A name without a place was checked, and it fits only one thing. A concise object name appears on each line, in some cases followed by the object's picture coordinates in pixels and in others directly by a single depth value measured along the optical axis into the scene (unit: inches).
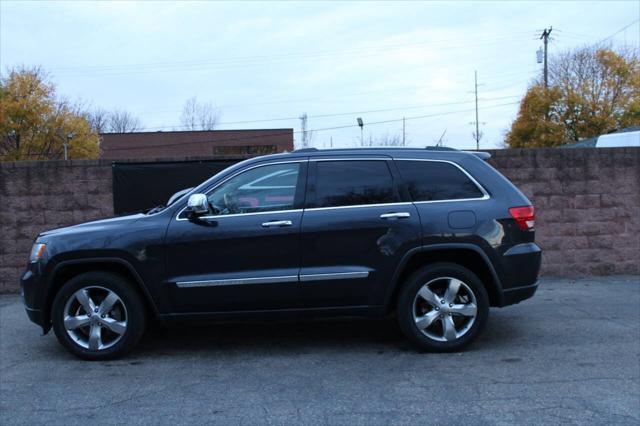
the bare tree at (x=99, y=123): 2182.0
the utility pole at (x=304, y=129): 1808.6
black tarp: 352.8
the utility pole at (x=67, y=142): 1462.6
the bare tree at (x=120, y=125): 2413.9
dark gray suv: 210.8
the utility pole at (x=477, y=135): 2297.0
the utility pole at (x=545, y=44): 1583.4
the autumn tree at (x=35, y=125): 1427.2
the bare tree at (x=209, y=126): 2359.7
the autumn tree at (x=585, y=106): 1429.3
